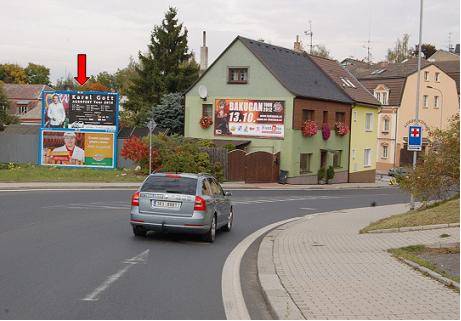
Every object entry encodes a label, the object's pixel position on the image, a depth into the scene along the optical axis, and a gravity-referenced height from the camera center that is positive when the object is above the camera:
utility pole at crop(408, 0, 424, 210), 23.48 +4.37
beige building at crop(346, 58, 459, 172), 64.12 +4.58
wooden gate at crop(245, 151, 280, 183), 38.88 -1.85
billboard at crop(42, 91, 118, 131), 36.16 +1.31
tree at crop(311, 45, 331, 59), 94.94 +13.96
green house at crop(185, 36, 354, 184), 40.72 +2.04
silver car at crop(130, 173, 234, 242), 13.00 -1.51
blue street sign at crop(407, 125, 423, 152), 21.78 +0.24
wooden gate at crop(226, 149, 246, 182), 38.12 -1.74
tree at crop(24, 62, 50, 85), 116.56 +10.87
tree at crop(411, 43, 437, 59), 107.62 +16.58
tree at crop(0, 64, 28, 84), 110.50 +10.02
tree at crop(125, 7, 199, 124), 58.34 +6.53
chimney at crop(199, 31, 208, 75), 55.51 +7.18
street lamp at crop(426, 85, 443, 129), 67.68 +4.67
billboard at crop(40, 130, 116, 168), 36.47 -0.98
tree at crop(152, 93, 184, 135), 48.06 +1.54
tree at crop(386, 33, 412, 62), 101.01 +15.26
